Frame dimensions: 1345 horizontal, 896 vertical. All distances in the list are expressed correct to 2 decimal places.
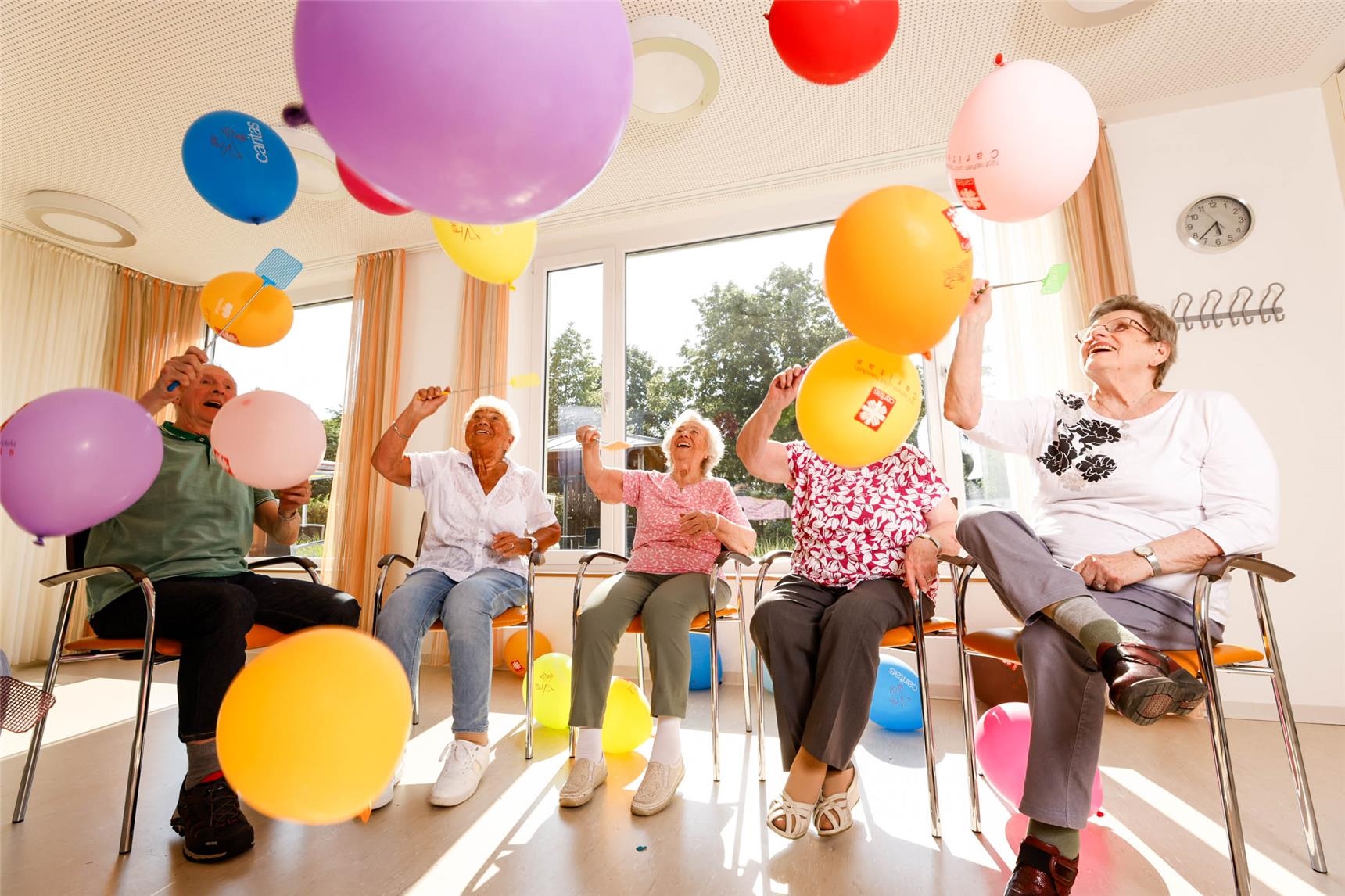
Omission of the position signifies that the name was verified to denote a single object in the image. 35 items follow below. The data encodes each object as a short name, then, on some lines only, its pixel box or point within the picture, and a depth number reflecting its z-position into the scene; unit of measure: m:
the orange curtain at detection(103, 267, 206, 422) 4.23
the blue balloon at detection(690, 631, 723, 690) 2.89
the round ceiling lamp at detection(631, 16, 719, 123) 2.28
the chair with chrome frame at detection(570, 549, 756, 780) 1.84
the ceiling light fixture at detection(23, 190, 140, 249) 3.32
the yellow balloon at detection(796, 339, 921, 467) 1.39
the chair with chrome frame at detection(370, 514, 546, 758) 2.05
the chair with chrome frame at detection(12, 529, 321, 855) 1.44
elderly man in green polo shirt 1.47
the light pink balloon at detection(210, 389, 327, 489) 1.54
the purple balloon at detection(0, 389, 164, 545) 1.22
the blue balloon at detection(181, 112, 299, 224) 1.63
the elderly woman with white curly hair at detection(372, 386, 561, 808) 1.83
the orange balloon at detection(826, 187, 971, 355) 1.17
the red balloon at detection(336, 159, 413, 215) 1.56
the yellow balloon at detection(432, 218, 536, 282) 1.52
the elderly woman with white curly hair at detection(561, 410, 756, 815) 1.74
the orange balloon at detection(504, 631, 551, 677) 3.07
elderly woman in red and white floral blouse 1.47
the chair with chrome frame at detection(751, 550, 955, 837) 1.48
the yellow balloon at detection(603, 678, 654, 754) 1.99
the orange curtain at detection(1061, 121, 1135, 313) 2.69
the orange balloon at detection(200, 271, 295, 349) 1.69
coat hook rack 2.57
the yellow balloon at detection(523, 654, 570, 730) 2.26
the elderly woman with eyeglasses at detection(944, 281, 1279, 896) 1.16
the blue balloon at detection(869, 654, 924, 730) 2.27
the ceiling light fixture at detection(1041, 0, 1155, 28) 2.21
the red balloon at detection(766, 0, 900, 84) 1.23
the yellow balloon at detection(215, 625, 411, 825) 0.95
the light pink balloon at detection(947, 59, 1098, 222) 1.31
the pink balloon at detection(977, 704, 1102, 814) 1.49
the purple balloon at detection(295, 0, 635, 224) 0.71
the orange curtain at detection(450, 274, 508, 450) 3.63
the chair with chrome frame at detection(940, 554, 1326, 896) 1.13
